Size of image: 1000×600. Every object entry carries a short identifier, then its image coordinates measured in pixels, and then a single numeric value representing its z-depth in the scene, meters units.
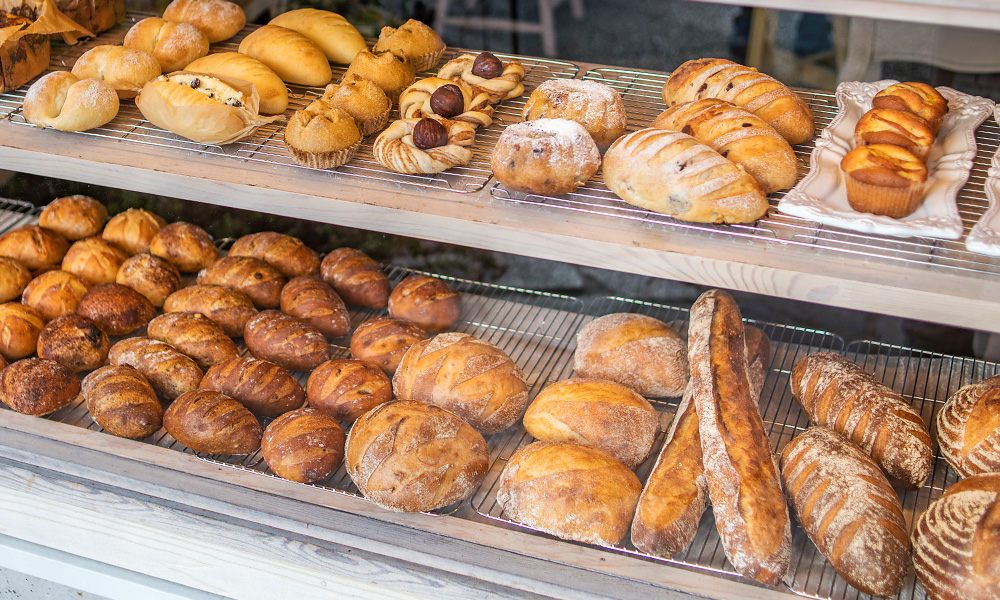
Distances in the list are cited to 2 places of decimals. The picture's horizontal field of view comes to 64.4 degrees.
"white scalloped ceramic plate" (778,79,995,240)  1.43
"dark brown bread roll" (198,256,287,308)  2.40
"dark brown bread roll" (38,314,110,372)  2.18
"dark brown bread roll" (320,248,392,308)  2.44
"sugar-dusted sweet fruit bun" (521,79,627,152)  1.75
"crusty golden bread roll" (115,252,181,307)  2.42
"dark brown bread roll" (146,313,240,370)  2.20
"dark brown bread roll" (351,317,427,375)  2.16
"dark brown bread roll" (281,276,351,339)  2.29
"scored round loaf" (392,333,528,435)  1.94
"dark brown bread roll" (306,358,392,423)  2.01
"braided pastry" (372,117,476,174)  1.69
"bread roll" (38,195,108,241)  2.67
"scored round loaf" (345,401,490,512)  1.73
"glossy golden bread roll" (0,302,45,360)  2.24
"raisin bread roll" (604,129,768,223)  1.50
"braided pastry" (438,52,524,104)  1.97
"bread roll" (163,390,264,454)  1.91
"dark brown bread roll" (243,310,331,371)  2.17
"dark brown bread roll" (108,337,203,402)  2.11
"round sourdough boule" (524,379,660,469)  1.84
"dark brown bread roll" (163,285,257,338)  2.31
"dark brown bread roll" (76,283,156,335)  2.31
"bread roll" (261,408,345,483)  1.84
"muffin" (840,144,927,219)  1.44
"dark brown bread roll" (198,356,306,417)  2.02
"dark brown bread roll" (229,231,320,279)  2.52
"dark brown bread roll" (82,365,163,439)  1.98
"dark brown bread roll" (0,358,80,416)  2.05
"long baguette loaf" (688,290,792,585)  1.55
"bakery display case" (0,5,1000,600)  1.46
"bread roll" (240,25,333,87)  2.09
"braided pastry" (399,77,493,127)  1.84
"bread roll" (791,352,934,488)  1.73
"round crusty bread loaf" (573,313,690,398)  2.04
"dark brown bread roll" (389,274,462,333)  2.32
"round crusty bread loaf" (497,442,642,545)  1.67
